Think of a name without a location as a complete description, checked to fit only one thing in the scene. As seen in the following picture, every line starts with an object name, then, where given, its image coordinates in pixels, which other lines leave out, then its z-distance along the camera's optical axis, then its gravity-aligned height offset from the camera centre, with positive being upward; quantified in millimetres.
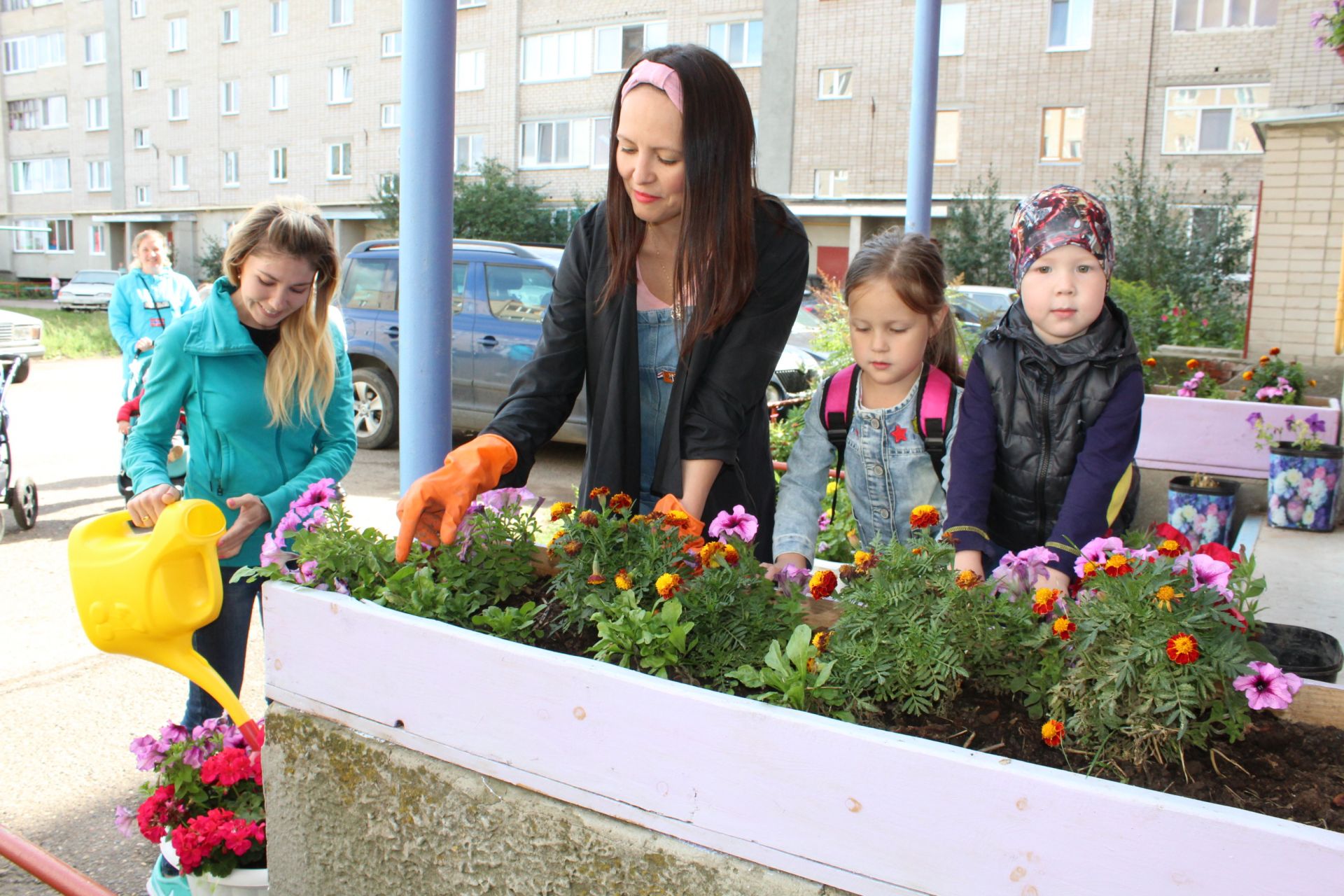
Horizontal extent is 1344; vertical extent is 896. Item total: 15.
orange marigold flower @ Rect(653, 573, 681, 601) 1595 -440
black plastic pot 2043 -669
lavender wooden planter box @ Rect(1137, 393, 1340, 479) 5152 -635
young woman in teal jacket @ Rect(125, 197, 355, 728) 2553 -275
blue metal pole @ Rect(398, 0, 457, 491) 2428 +126
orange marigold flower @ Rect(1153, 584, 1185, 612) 1357 -368
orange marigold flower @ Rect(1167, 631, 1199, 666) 1289 -411
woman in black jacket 1837 -57
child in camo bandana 1955 -189
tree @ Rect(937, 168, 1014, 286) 22406 +1265
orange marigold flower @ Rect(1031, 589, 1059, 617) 1502 -417
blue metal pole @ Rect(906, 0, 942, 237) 4891 +806
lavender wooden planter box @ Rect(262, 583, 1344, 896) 1122 -593
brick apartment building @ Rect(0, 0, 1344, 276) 22031 +4876
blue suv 8383 -371
